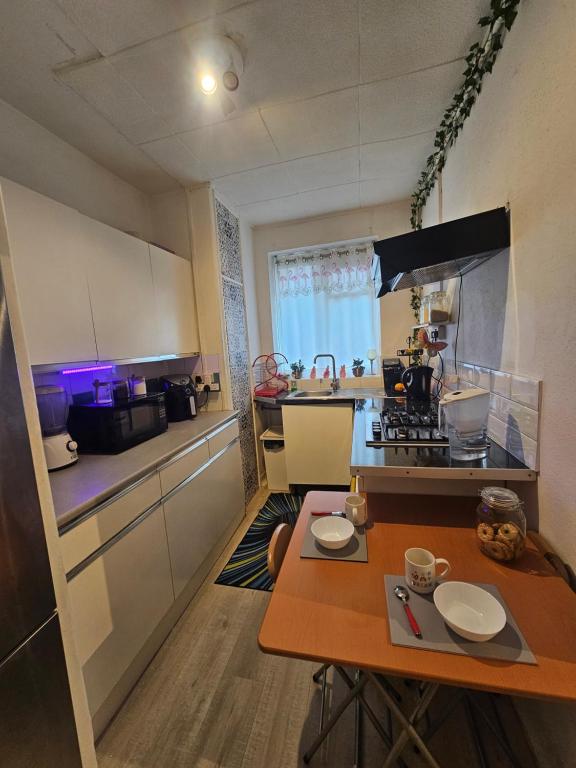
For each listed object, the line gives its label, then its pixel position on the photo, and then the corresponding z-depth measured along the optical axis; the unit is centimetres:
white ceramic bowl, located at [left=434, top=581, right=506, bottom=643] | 68
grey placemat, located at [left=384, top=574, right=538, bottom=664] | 65
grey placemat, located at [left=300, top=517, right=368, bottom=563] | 96
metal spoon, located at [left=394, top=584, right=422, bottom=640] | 70
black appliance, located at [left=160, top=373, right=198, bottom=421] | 222
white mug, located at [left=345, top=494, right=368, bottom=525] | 110
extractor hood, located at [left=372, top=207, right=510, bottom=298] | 116
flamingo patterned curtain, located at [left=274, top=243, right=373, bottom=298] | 312
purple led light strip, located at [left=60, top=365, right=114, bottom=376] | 164
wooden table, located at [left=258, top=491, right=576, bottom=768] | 61
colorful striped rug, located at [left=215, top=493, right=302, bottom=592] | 186
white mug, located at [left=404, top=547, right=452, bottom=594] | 80
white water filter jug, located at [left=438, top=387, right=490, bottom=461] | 119
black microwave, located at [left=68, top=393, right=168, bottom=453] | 157
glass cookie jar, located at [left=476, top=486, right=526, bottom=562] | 89
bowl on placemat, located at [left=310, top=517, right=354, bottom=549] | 98
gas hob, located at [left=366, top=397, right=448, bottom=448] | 134
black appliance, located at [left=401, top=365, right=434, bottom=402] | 204
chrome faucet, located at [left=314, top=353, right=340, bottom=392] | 314
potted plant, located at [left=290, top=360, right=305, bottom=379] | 331
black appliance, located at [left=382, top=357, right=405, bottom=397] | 261
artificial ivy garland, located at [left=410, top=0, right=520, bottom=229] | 105
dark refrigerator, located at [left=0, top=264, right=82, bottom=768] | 67
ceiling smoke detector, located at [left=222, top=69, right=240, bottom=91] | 131
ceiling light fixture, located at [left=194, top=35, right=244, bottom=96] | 122
